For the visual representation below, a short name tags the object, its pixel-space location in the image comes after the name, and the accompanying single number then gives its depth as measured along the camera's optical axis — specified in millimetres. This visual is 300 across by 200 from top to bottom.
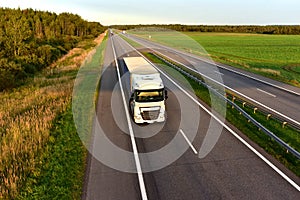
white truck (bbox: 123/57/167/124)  14172
